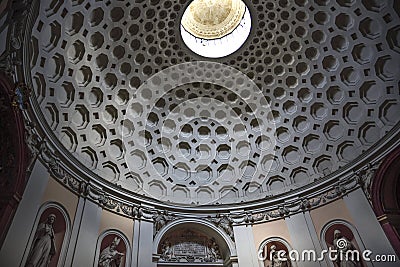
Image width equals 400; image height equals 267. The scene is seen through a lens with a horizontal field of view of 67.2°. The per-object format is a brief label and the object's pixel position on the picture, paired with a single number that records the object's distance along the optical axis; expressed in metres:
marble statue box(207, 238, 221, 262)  14.73
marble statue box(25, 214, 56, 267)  9.64
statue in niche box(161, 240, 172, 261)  14.24
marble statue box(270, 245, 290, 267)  13.33
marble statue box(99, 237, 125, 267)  11.99
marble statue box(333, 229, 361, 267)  12.05
